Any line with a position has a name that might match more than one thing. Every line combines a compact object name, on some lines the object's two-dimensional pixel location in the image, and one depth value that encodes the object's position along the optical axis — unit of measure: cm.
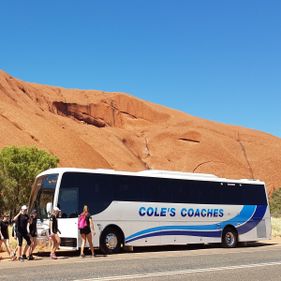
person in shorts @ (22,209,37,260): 1611
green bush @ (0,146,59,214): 3647
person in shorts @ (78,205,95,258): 1664
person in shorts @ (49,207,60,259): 1616
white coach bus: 1758
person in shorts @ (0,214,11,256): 1692
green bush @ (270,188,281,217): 5292
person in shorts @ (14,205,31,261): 1567
